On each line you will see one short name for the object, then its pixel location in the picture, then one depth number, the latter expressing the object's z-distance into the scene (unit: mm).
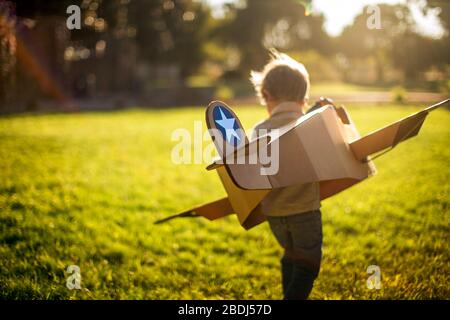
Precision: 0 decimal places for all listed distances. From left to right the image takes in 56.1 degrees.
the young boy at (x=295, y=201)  2525
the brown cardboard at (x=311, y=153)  2004
